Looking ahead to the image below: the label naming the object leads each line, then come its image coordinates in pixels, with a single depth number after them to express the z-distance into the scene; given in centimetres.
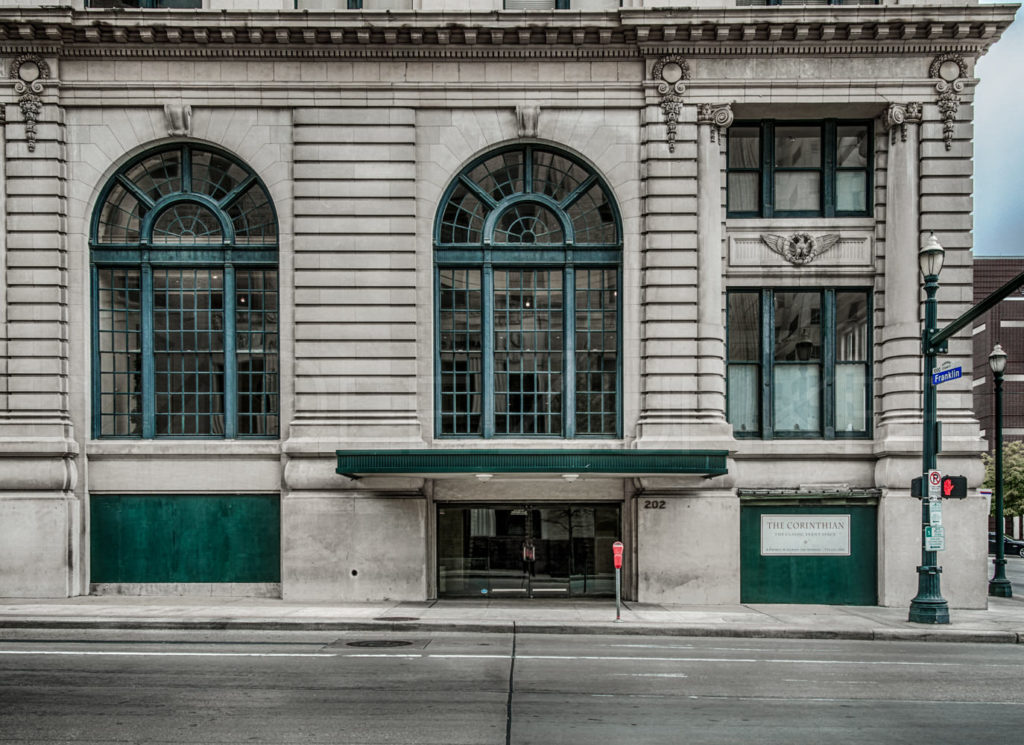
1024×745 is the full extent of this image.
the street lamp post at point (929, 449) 1706
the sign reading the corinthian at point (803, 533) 2009
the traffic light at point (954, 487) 1686
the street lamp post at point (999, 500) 2381
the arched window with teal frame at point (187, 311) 2059
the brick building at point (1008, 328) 7688
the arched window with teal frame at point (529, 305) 2064
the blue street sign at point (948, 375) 1689
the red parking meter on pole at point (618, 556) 1678
